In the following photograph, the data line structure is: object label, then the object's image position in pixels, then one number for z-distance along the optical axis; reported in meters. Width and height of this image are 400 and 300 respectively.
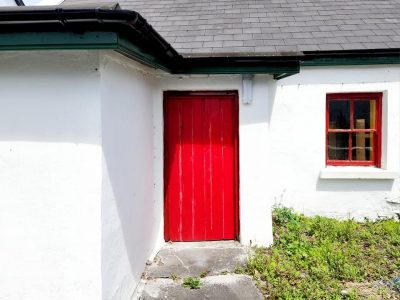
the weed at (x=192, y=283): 4.06
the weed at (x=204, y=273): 4.33
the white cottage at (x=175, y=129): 2.84
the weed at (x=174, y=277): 4.26
